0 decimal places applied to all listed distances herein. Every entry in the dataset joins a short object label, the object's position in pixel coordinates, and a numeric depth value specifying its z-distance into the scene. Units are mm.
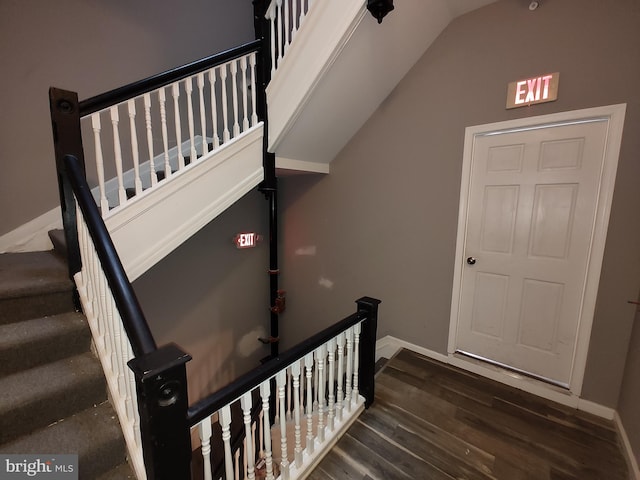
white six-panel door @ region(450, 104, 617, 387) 1737
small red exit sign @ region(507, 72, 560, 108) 1741
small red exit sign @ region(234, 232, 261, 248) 3080
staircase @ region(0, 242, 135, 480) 1030
